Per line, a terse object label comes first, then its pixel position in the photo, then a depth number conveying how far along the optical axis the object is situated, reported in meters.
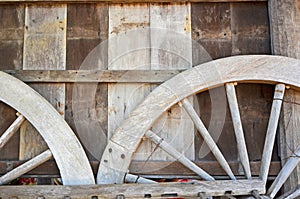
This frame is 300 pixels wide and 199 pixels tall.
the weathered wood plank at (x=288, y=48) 2.35
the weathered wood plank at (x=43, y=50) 2.40
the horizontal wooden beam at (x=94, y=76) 2.42
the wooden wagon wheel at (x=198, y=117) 2.23
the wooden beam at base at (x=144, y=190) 2.12
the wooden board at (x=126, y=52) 2.43
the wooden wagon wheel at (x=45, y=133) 2.22
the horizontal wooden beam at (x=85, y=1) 2.53
